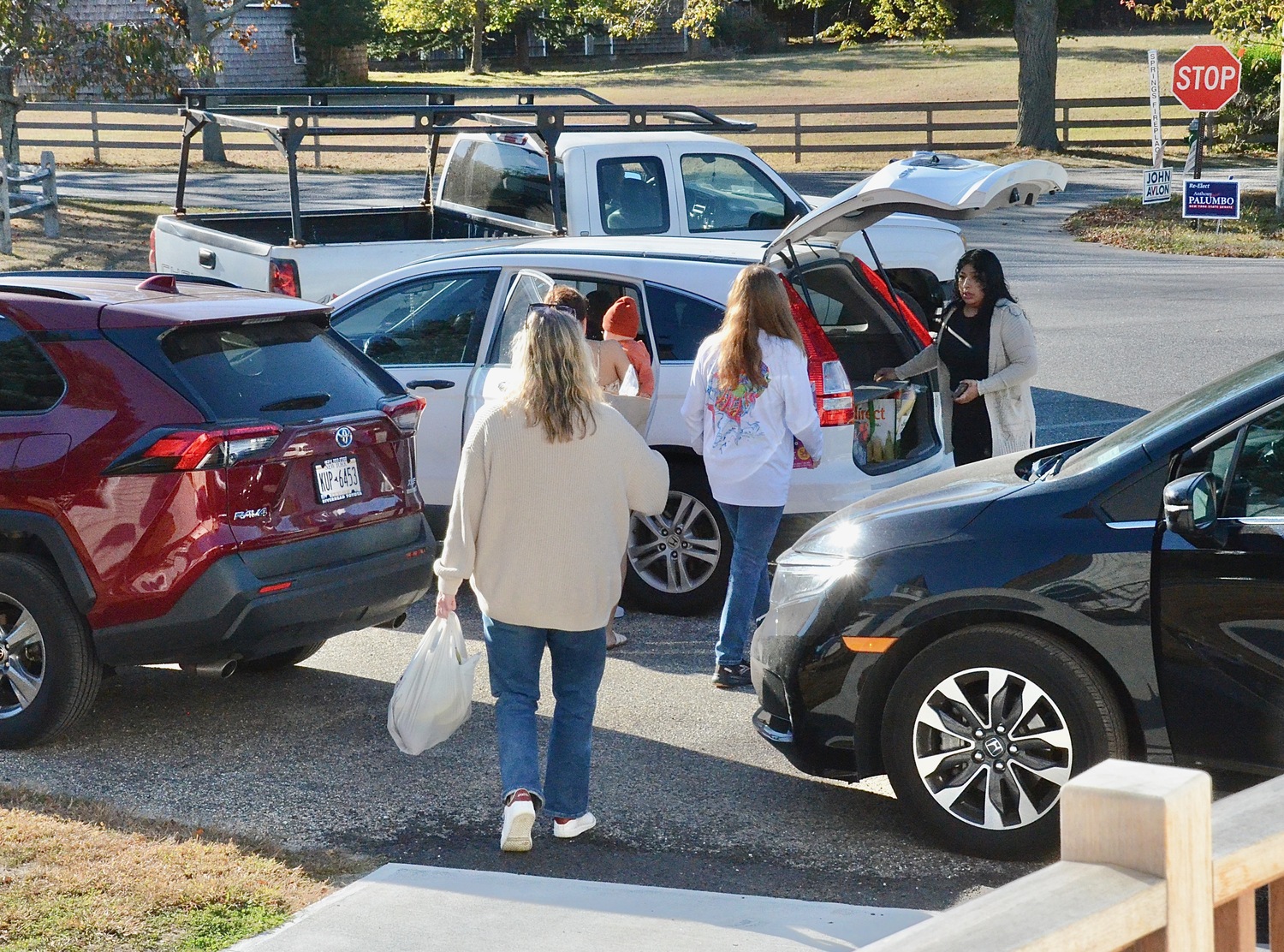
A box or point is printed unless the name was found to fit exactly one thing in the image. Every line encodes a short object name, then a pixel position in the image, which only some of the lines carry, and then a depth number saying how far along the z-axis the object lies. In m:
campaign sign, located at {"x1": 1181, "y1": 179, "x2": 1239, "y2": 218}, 21.48
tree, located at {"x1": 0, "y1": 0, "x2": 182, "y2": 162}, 24.83
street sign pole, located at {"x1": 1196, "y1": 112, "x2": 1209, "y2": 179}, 23.30
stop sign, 23.56
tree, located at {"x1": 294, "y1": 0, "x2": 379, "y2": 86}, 52.47
